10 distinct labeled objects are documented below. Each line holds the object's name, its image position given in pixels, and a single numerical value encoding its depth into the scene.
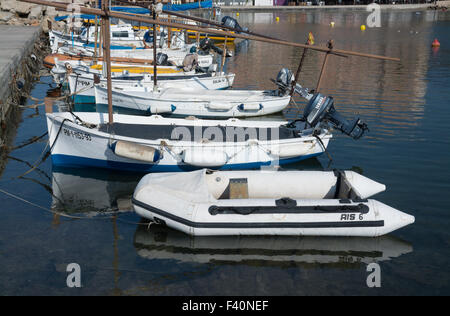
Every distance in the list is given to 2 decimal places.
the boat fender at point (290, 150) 12.73
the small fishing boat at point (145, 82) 19.72
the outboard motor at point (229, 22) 23.38
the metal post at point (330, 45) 14.59
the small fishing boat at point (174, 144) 11.95
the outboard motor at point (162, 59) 24.89
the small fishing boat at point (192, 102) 18.00
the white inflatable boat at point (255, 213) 8.89
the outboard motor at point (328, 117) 13.28
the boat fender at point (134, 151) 11.47
